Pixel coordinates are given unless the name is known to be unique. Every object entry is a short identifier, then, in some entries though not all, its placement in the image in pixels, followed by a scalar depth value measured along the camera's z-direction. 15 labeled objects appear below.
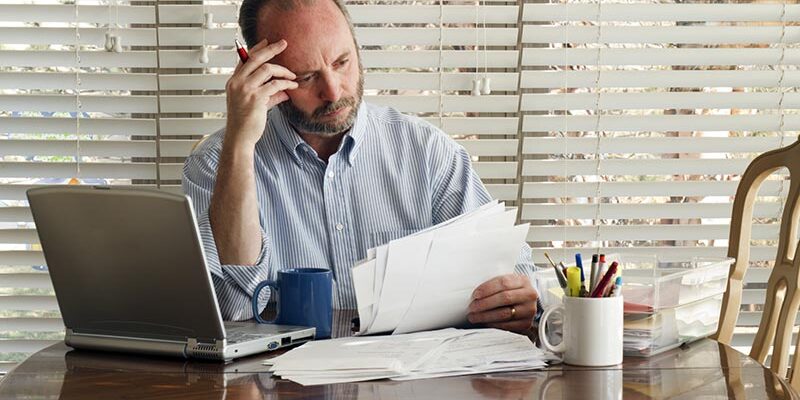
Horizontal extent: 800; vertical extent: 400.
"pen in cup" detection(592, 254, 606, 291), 2.45
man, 3.08
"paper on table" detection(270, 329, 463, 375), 2.39
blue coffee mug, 2.63
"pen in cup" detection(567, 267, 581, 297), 2.44
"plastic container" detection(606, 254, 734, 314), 2.49
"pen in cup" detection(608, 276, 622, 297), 2.43
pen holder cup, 2.41
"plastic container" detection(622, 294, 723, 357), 2.49
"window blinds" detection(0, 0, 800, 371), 3.51
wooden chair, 2.80
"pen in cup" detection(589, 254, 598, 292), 2.45
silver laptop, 2.43
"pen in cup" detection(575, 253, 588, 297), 2.45
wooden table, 2.29
